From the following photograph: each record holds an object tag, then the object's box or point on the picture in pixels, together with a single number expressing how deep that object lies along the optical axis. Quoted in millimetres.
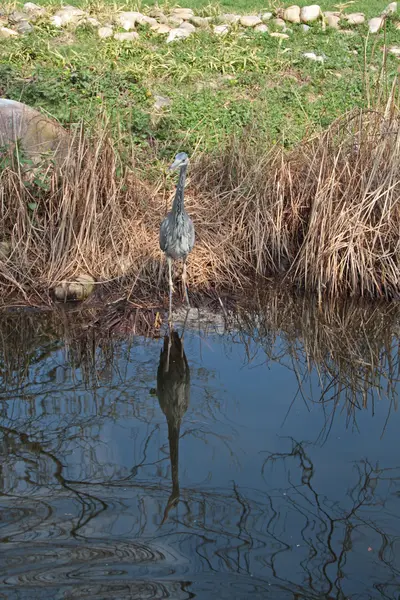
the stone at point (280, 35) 12727
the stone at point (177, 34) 12597
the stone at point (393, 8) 11761
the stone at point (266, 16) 13646
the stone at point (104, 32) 12352
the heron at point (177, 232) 6836
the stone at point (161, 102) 10508
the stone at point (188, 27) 13055
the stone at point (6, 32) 12203
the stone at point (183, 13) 13484
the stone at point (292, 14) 13570
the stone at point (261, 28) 13020
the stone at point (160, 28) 12781
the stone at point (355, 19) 13430
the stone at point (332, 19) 13453
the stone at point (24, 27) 12422
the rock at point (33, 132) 7738
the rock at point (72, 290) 7297
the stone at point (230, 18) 13336
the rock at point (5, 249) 7508
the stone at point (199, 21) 13320
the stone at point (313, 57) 12000
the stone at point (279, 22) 13263
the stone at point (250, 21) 13375
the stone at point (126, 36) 12234
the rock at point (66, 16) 12734
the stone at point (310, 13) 13531
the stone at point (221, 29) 12797
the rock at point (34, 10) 12972
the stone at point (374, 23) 13076
